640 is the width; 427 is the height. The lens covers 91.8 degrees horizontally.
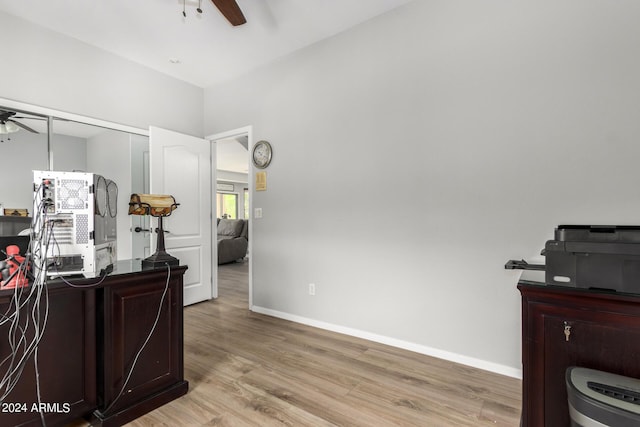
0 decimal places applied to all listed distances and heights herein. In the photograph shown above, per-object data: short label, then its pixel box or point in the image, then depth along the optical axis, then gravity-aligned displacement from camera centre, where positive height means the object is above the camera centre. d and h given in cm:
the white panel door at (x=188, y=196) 350 +20
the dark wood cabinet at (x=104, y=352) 148 -74
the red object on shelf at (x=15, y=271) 138 -26
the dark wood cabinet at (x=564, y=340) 113 -50
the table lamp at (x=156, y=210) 189 +1
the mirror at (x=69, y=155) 265 +58
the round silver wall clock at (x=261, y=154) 346 +65
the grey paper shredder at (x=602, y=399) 96 -62
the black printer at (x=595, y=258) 114 -19
